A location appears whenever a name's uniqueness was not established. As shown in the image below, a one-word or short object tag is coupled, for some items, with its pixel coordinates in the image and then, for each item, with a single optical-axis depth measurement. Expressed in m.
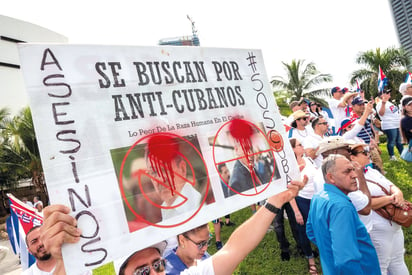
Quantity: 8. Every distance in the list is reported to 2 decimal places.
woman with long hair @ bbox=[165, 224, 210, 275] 1.87
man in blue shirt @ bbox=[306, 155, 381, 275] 2.08
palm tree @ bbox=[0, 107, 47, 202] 17.88
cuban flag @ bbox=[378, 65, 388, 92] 7.17
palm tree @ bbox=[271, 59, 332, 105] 24.20
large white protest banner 1.19
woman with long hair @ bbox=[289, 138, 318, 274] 3.64
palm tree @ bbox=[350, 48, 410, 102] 22.17
